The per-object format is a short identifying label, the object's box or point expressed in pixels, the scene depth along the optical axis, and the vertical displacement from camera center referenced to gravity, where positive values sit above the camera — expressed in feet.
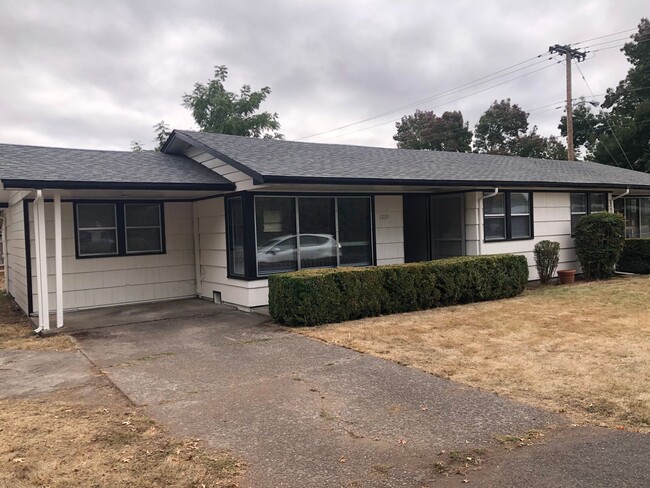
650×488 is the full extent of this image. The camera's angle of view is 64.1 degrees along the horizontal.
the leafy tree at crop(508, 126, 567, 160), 128.26 +20.50
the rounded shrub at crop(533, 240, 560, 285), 43.62 -2.52
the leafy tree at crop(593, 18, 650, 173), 91.60 +20.88
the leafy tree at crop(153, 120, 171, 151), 102.01 +21.54
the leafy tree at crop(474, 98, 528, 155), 134.72 +27.04
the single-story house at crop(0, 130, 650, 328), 31.63 +1.57
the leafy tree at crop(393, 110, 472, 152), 135.54 +25.88
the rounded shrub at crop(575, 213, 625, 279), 44.01 -1.12
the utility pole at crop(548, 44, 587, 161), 73.46 +22.39
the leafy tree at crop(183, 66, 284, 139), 99.40 +25.29
